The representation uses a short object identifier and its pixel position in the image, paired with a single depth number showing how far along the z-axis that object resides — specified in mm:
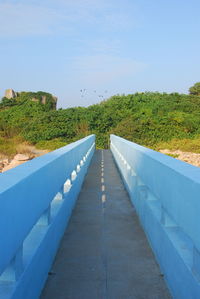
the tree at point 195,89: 48851
